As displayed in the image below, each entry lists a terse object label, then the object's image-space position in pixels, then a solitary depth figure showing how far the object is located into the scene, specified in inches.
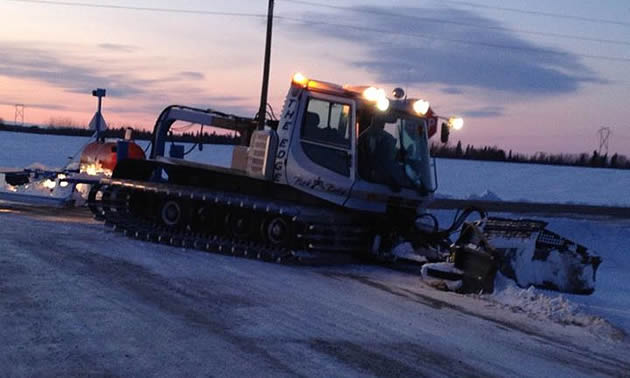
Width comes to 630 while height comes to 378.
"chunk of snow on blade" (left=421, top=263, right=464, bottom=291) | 430.0
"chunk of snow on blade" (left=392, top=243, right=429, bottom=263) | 510.9
